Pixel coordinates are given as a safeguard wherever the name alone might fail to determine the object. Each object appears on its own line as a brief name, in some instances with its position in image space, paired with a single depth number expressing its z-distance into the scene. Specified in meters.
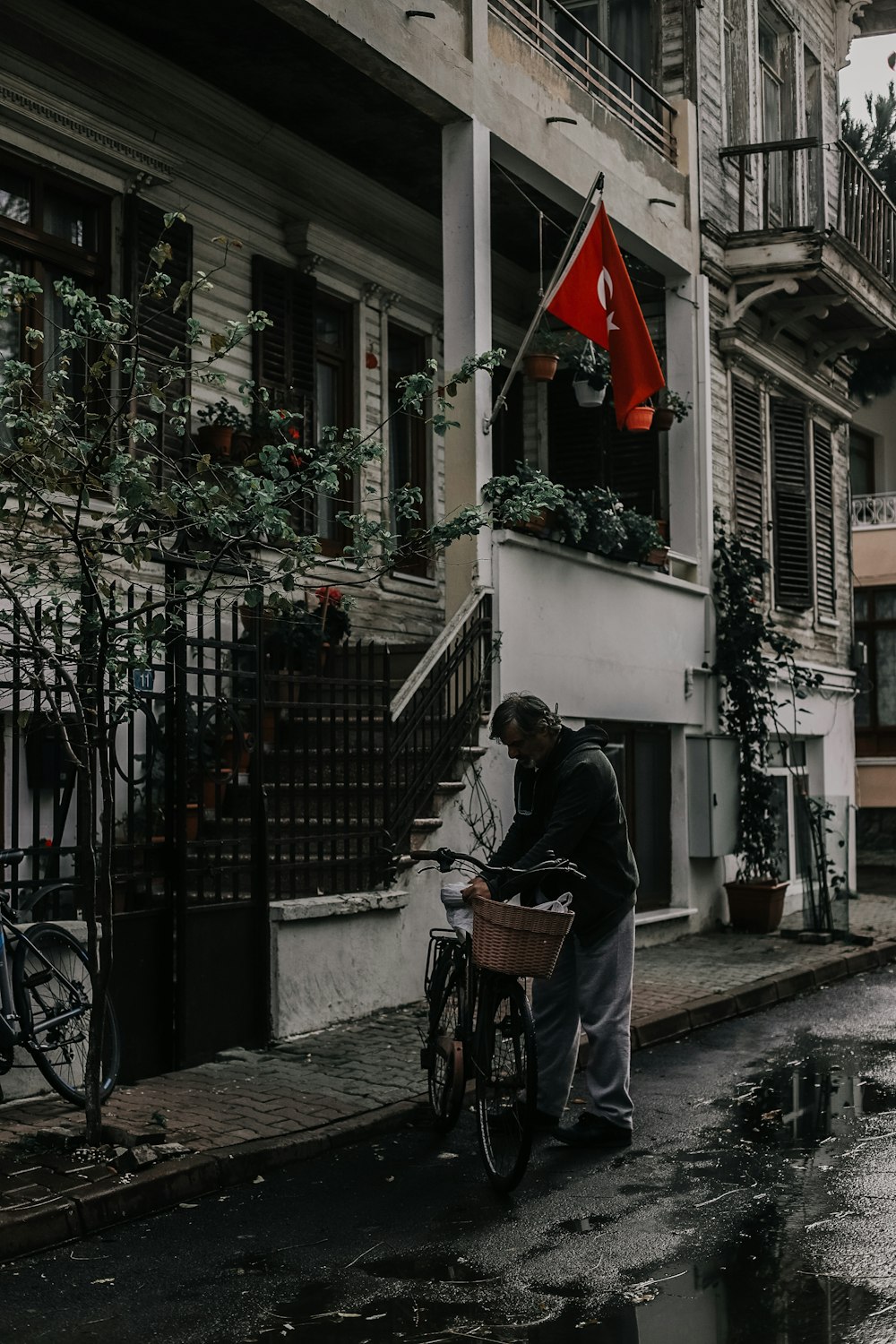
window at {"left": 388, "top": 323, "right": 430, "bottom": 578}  15.05
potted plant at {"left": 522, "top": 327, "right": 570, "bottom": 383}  13.83
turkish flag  12.34
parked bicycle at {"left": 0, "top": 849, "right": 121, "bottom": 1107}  7.04
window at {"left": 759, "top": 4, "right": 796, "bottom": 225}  19.17
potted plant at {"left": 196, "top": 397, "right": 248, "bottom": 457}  11.64
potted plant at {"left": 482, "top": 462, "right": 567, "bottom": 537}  9.29
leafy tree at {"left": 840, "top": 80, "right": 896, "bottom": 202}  33.22
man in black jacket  6.88
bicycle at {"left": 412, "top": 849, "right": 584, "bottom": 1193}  6.13
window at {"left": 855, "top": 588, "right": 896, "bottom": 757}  29.95
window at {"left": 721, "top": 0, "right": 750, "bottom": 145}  17.84
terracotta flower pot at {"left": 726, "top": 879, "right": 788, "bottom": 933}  15.50
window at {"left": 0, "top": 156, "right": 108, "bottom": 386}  10.43
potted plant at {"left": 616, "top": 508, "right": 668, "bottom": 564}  14.40
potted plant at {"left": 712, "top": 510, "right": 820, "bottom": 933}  15.65
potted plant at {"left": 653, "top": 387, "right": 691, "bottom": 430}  15.79
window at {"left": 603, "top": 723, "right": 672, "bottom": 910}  14.74
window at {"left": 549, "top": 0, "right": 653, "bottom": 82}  17.23
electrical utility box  15.27
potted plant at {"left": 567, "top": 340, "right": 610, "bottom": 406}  14.88
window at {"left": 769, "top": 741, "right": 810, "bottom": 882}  17.62
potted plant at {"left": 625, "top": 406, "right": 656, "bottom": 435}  13.20
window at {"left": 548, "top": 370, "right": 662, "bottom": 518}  16.75
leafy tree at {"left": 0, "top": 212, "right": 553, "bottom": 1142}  6.36
